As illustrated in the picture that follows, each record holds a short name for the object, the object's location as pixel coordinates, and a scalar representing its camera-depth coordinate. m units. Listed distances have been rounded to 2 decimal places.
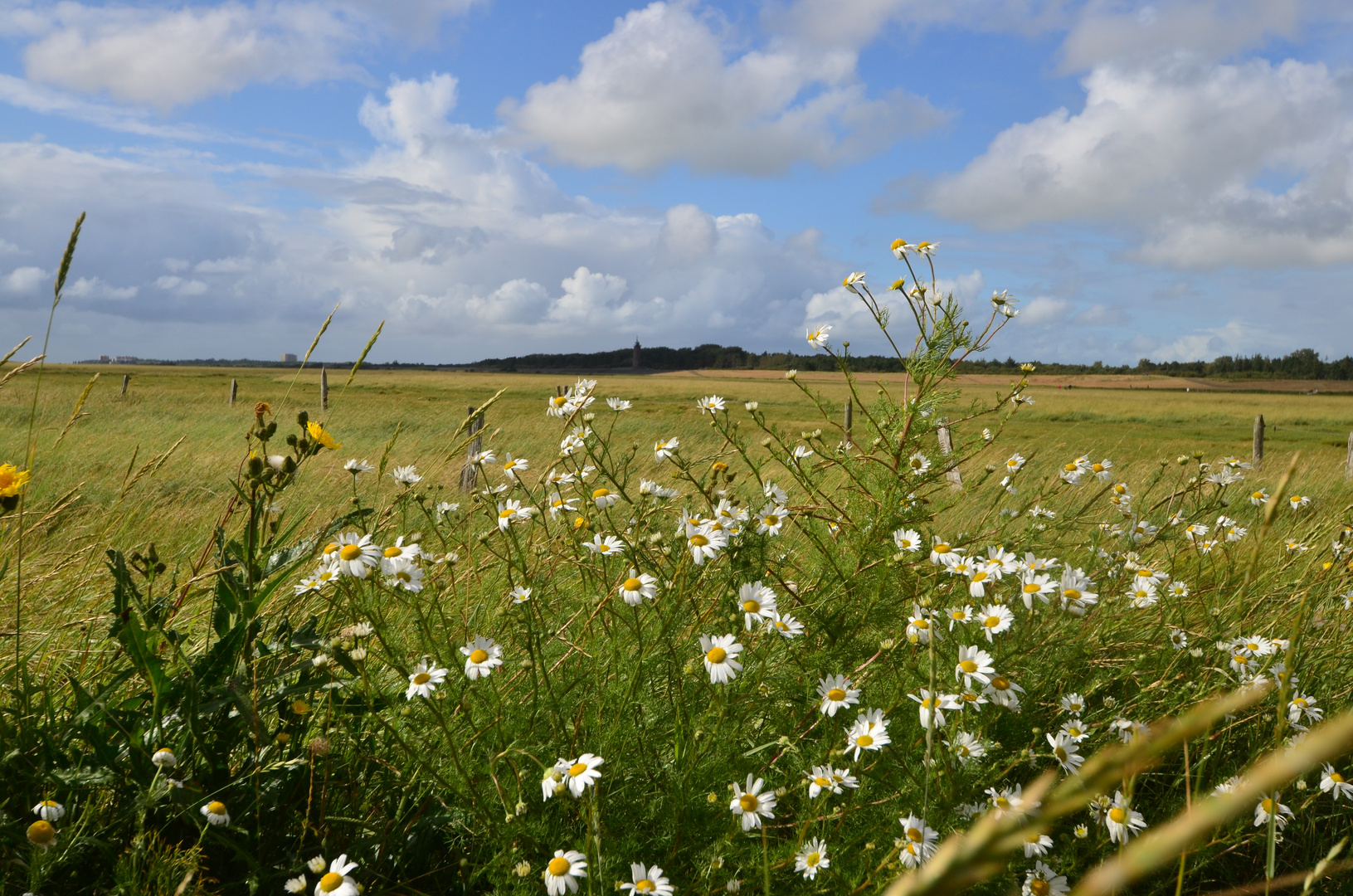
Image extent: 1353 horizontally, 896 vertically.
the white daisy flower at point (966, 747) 2.03
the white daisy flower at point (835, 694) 2.07
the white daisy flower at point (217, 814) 1.86
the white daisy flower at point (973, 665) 2.12
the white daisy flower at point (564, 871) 1.70
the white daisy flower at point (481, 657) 2.01
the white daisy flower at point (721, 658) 1.93
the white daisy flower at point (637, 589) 2.22
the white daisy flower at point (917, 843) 1.82
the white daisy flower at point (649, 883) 1.73
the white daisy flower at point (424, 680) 1.89
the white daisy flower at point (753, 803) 1.87
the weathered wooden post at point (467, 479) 9.52
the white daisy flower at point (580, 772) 1.70
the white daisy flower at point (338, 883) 1.65
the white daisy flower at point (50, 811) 1.82
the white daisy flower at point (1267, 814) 2.14
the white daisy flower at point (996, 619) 2.28
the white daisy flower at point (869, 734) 2.01
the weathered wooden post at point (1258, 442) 15.92
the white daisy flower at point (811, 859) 1.86
